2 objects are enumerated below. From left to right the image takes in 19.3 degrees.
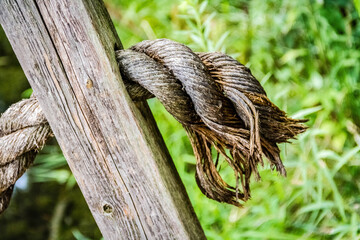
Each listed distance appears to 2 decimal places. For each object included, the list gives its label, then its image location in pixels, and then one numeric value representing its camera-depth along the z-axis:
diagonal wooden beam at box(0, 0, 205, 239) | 0.98
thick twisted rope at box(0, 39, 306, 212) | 0.97
